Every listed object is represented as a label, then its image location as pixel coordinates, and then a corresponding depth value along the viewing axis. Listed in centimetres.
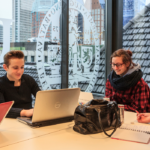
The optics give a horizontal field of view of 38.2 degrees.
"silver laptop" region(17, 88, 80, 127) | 157
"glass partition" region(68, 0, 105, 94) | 365
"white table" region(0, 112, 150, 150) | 127
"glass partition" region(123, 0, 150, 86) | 384
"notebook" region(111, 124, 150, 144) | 139
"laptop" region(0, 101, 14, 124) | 147
